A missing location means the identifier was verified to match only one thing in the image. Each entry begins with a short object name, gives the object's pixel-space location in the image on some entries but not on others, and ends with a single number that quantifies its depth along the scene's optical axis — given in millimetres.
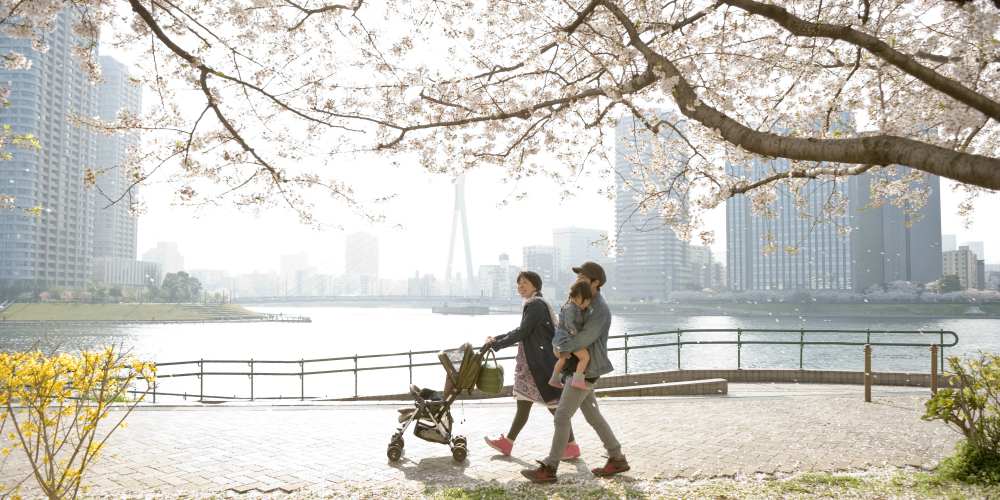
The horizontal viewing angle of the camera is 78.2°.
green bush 4395
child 4496
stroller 5141
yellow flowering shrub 3363
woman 5145
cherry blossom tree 4535
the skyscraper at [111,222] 81188
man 4512
